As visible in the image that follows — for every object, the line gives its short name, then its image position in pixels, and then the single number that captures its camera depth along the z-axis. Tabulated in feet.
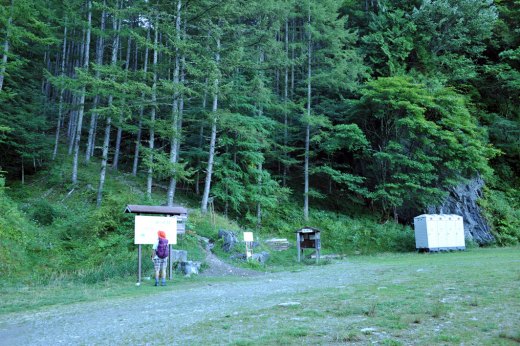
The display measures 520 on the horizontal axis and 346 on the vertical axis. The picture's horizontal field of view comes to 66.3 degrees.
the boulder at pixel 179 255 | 42.26
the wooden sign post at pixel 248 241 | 50.14
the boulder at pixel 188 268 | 40.11
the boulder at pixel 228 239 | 51.83
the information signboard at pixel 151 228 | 36.16
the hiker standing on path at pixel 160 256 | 33.63
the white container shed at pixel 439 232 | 65.92
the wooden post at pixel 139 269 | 34.03
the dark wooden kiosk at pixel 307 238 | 57.52
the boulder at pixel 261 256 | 52.30
